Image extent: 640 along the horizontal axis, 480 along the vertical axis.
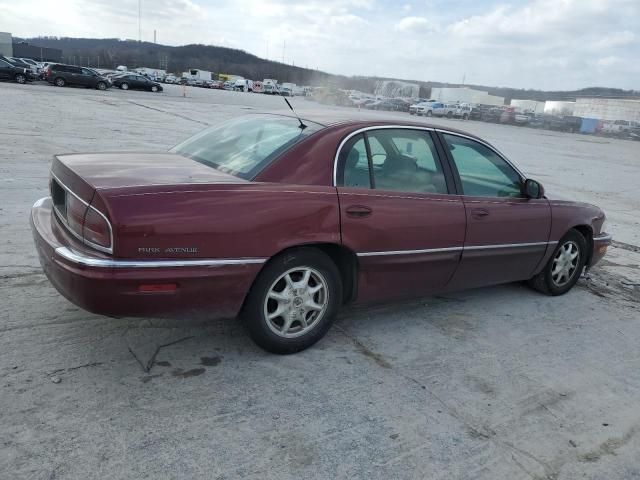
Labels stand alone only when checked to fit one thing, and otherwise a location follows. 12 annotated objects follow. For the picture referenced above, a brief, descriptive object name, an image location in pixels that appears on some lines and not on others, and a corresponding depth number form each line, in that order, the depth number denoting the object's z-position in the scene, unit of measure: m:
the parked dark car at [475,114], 51.47
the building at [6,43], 92.62
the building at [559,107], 75.12
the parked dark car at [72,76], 35.81
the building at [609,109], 65.94
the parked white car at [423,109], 48.62
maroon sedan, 2.82
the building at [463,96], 91.39
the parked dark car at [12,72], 34.38
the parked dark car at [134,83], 42.59
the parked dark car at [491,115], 51.16
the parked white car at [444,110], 48.88
